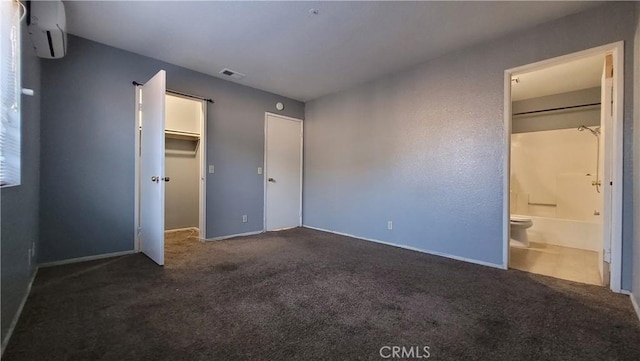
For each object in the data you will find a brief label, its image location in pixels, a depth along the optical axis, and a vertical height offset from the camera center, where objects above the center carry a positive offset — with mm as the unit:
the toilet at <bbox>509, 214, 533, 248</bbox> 3754 -695
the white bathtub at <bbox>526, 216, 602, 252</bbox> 3730 -736
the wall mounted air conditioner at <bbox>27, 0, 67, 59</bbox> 2093 +1235
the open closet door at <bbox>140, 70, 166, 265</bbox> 2723 +107
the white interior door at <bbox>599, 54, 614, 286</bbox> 2307 +129
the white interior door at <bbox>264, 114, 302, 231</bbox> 4637 +144
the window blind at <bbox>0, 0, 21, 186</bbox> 1403 +489
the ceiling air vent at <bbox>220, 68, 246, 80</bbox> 3716 +1543
